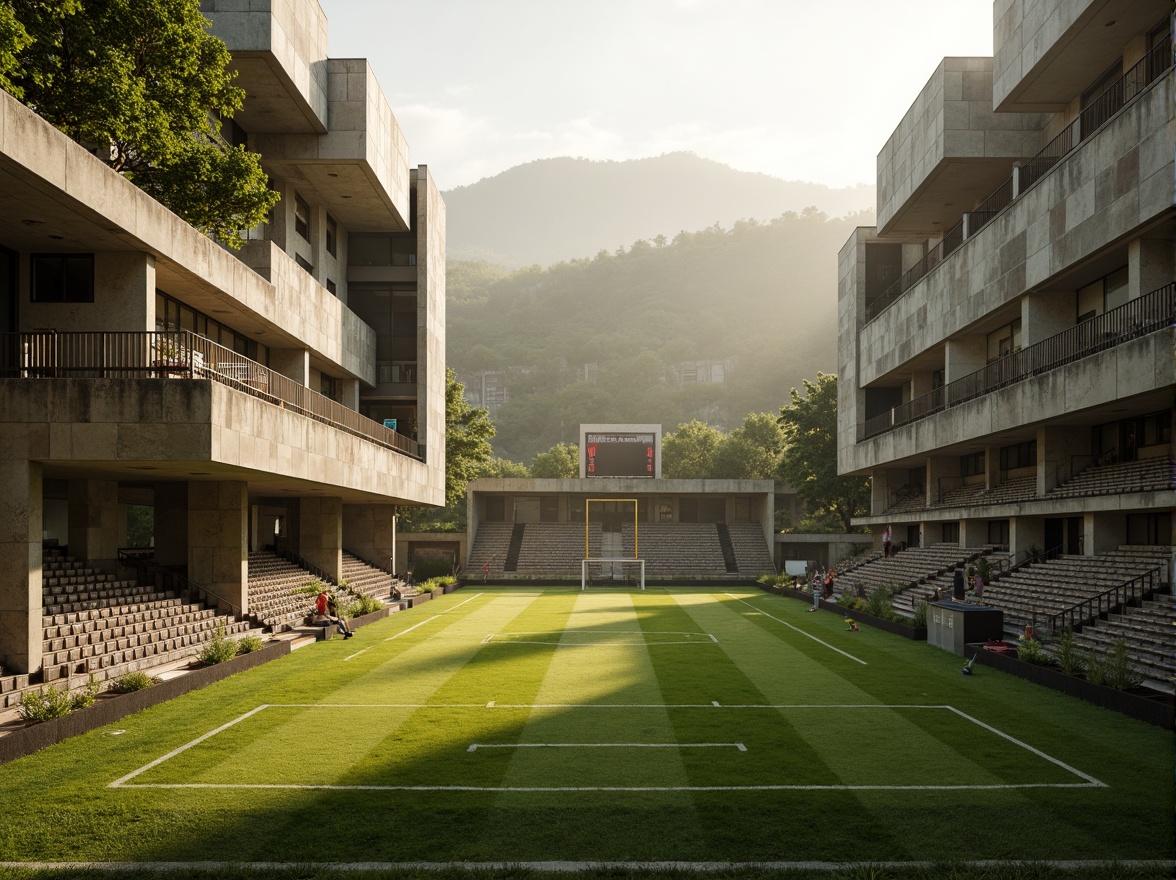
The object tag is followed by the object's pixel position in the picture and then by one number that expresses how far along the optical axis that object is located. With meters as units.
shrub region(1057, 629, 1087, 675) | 20.44
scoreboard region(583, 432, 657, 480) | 67.44
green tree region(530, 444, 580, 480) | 108.56
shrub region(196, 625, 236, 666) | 22.41
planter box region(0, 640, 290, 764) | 14.49
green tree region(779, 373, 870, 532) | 69.19
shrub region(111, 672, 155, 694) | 18.27
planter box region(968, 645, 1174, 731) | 16.78
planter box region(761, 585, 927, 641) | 30.19
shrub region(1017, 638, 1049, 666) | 22.08
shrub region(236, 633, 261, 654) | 24.17
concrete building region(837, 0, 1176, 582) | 25.45
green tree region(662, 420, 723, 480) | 102.69
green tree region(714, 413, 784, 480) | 98.25
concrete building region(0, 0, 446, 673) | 19.27
